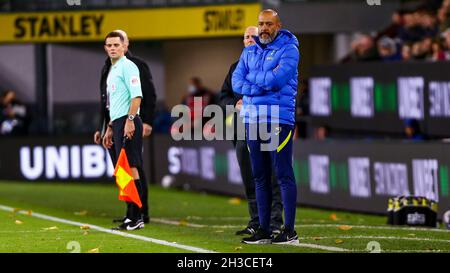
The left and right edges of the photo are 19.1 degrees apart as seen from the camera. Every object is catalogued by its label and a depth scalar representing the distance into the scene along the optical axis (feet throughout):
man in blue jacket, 38.99
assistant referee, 45.29
